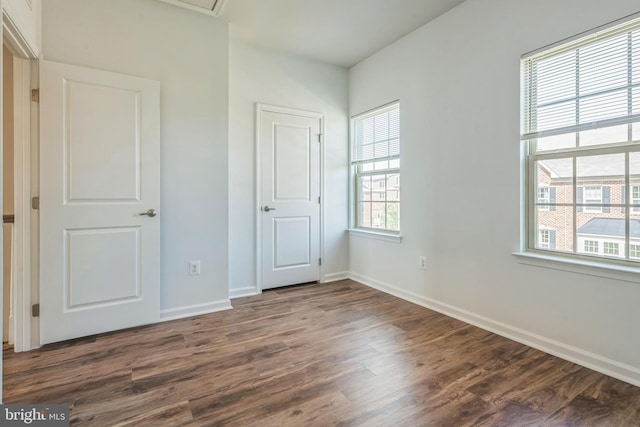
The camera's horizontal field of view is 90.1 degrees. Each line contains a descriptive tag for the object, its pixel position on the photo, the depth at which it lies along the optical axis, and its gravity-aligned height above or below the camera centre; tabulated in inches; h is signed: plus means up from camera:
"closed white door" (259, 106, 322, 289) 143.7 +6.6
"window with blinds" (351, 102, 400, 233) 142.3 +20.9
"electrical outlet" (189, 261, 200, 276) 116.0 -21.0
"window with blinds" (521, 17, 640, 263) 76.4 +18.3
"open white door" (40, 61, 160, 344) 92.2 +3.0
